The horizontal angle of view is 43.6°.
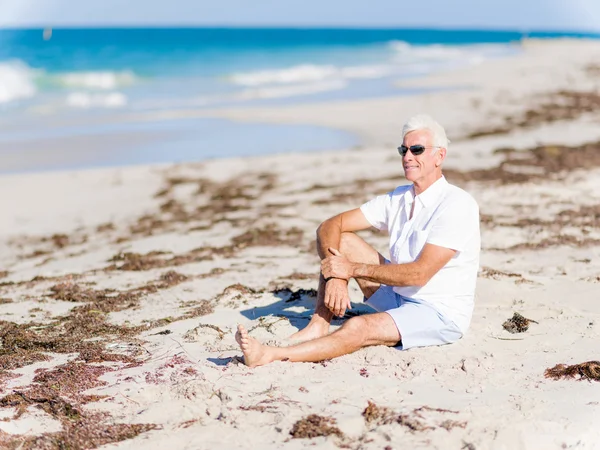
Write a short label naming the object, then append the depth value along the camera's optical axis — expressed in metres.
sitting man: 4.36
